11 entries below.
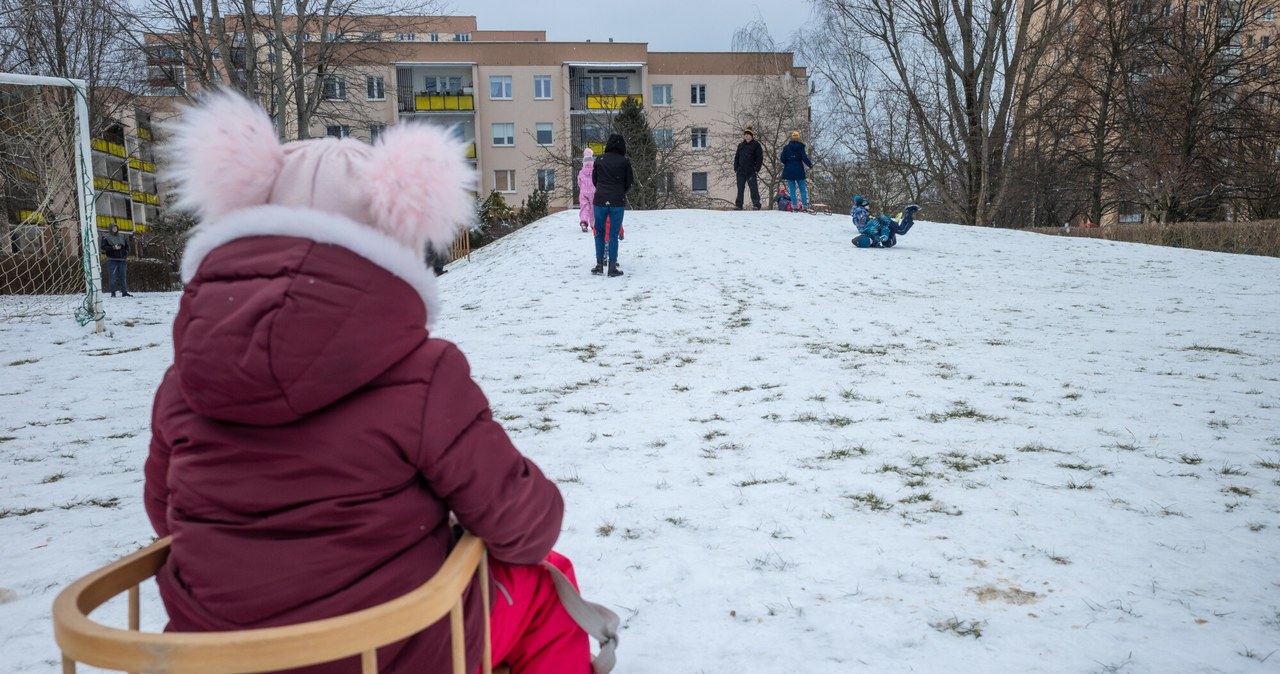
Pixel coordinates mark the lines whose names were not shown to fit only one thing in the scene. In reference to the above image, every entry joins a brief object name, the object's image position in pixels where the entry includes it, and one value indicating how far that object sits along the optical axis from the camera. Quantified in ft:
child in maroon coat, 3.93
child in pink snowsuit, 48.98
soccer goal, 30.35
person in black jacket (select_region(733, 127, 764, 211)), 55.88
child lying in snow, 45.47
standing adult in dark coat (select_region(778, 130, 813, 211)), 53.72
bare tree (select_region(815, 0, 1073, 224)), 73.97
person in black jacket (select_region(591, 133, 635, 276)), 35.22
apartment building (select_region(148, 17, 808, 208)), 149.89
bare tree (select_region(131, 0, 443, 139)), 62.49
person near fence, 53.57
